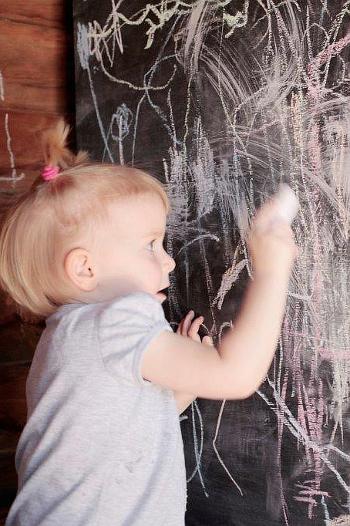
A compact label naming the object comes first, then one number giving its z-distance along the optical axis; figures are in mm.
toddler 999
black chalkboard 1061
